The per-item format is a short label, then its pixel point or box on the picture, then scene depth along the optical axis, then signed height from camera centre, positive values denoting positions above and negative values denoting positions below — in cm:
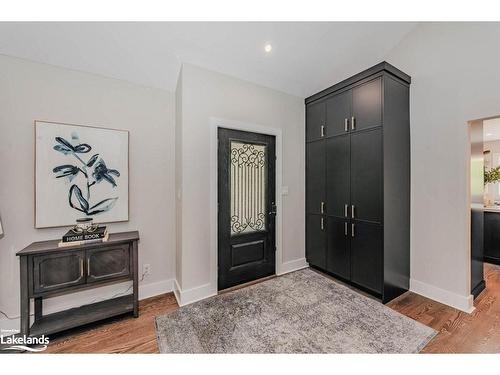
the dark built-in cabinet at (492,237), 325 -79
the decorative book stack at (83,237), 193 -46
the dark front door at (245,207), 264 -26
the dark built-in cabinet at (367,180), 236 +8
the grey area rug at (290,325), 172 -129
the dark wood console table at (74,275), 176 -79
